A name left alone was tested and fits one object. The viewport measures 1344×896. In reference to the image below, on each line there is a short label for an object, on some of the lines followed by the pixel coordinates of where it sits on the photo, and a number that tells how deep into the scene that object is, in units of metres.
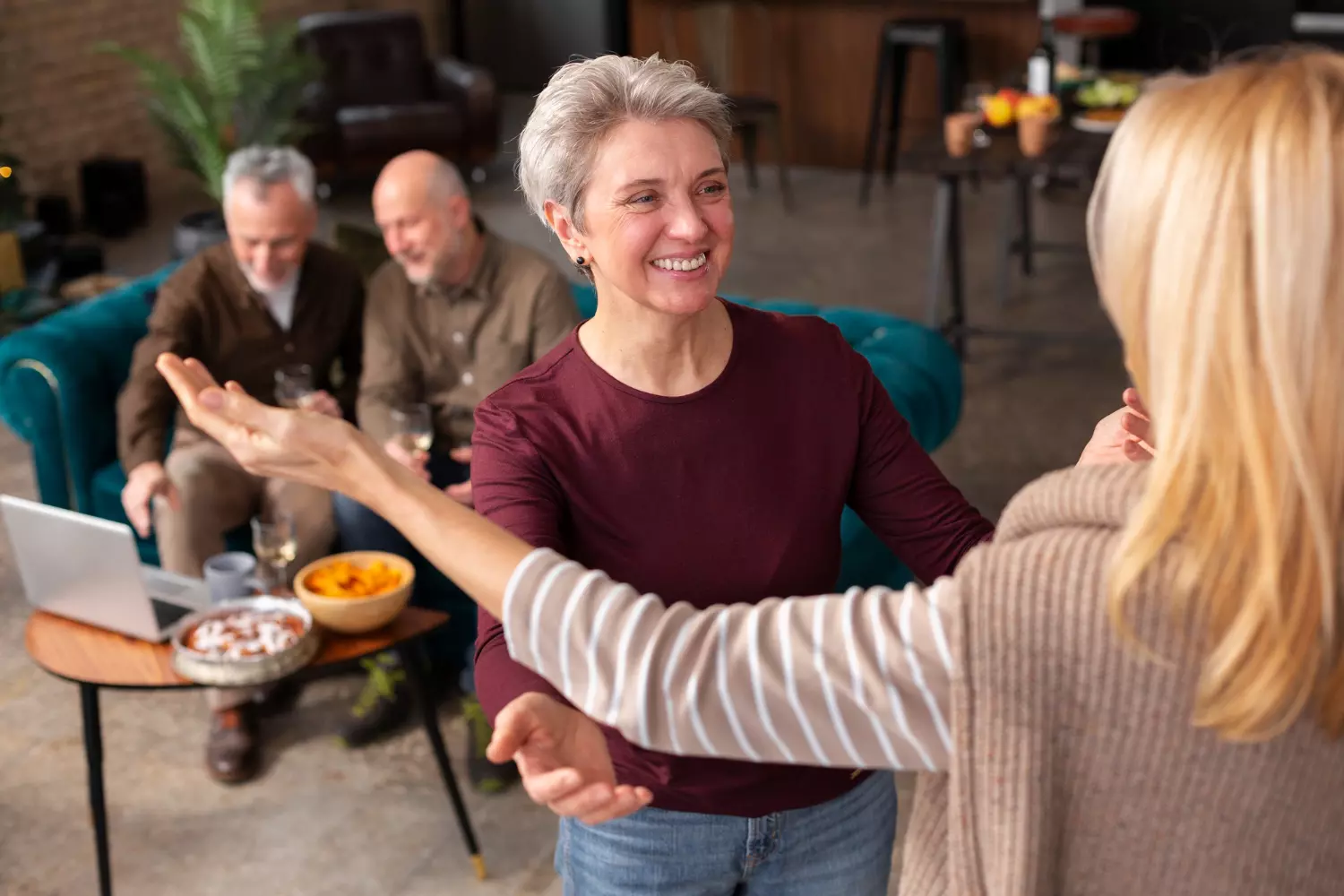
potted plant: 6.04
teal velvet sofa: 3.41
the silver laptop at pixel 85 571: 2.57
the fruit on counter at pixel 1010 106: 5.26
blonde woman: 0.85
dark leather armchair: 7.84
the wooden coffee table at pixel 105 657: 2.57
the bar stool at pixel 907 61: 7.85
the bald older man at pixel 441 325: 3.34
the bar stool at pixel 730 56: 7.93
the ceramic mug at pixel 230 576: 2.79
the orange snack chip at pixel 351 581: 2.73
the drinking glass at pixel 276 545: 2.79
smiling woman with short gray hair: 1.49
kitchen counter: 8.16
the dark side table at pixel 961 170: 4.89
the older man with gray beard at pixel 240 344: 3.31
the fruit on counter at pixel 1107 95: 5.50
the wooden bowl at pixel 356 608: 2.65
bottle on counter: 5.48
